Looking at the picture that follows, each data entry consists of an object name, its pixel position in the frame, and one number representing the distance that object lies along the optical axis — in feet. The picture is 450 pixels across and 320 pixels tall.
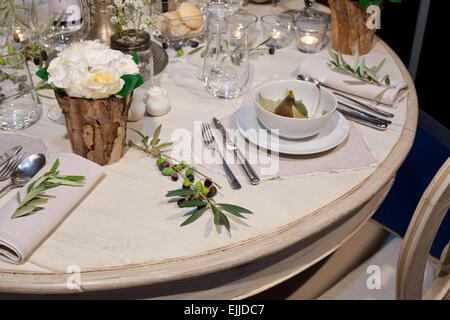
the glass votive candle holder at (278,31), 5.11
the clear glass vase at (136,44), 3.56
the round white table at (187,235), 2.41
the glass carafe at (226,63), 4.13
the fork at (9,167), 2.95
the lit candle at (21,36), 4.48
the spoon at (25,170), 2.92
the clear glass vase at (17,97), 3.31
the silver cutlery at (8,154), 3.02
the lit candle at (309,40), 4.94
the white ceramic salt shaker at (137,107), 3.63
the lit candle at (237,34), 4.38
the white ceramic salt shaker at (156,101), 3.71
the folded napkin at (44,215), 2.42
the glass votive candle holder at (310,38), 4.89
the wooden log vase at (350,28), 4.68
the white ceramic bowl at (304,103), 3.23
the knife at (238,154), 3.07
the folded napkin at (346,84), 4.01
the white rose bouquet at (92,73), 2.78
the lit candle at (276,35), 5.15
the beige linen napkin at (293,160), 3.17
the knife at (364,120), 3.64
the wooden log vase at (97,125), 2.91
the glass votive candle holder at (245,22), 5.07
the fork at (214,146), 3.04
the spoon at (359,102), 3.84
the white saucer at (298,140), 3.28
